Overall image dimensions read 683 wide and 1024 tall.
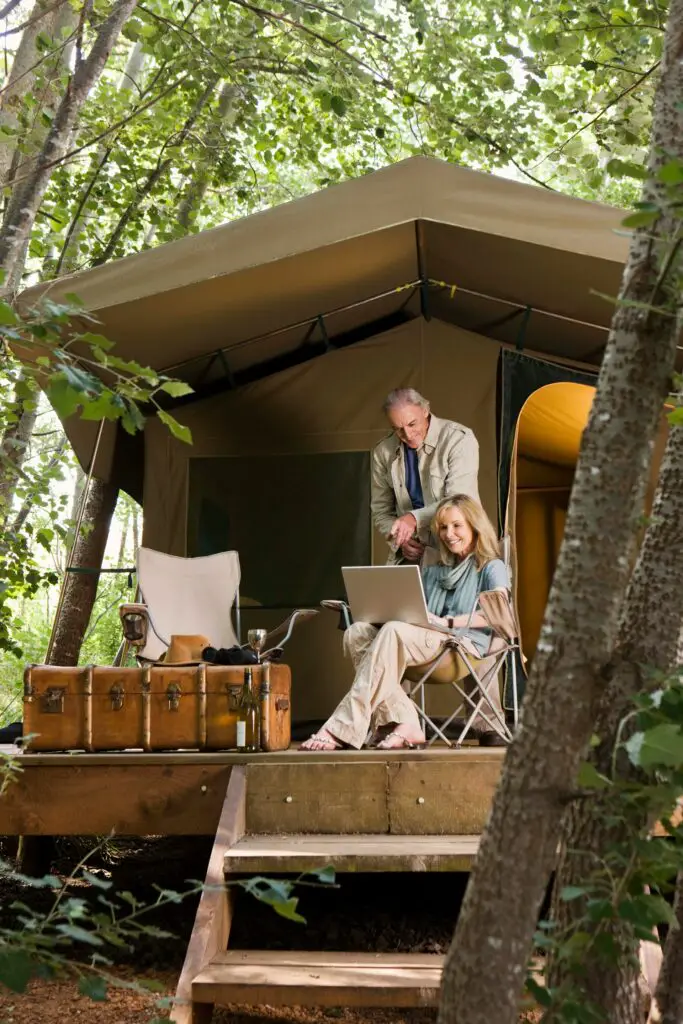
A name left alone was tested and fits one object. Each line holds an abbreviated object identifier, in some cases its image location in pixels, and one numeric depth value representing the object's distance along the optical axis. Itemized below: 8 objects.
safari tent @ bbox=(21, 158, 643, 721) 4.74
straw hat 3.72
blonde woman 3.45
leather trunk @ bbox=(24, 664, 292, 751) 3.40
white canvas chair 4.43
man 4.43
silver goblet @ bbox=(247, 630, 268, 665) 3.78
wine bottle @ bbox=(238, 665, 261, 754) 3.34
